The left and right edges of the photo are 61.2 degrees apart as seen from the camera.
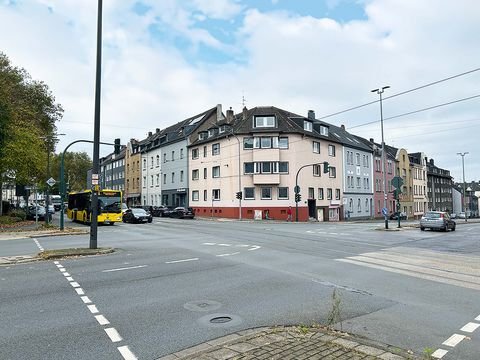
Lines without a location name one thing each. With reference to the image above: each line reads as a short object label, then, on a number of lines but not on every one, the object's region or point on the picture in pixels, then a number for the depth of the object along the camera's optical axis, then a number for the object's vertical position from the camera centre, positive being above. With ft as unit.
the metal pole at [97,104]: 50.37 +12.63
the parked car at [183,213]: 152.25 -2.97
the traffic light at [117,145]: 78.86 +11.79
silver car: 94.22 -4.33
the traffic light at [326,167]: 126.65 +11.49
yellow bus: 109.40 -0.08
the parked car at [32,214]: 151.82 -2.85
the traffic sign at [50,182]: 88.43 +5.30
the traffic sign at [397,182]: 96.53 +5.03
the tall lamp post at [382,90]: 104.06 +29.09
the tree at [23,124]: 93.81 +21.99
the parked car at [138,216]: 120.26 -3.12
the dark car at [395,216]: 192.75 -6.57
